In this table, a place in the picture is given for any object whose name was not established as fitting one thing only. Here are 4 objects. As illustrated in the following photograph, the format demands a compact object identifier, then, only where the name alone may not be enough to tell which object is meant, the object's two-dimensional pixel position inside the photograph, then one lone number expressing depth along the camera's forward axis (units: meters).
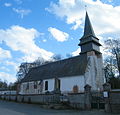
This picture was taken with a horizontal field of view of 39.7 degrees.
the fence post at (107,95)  15.03
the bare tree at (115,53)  37.00
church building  29.48
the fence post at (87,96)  17.49
